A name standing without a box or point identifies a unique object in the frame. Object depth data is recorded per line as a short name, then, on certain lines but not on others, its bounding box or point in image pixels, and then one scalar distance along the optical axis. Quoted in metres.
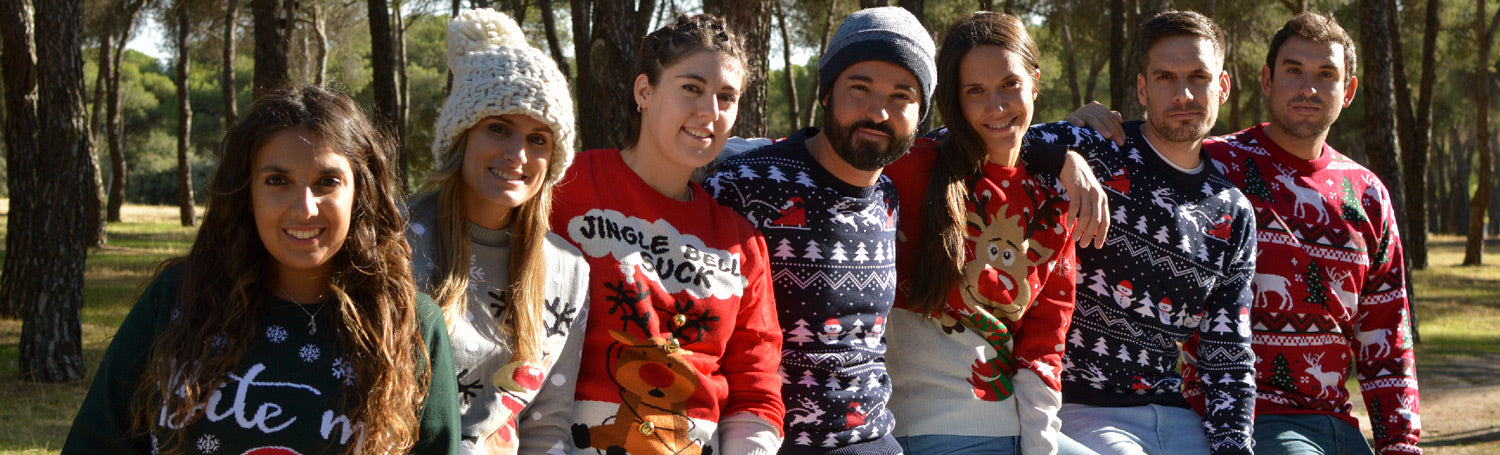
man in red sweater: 4.09
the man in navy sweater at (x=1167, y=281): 3.79
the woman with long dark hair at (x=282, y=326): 2.23
